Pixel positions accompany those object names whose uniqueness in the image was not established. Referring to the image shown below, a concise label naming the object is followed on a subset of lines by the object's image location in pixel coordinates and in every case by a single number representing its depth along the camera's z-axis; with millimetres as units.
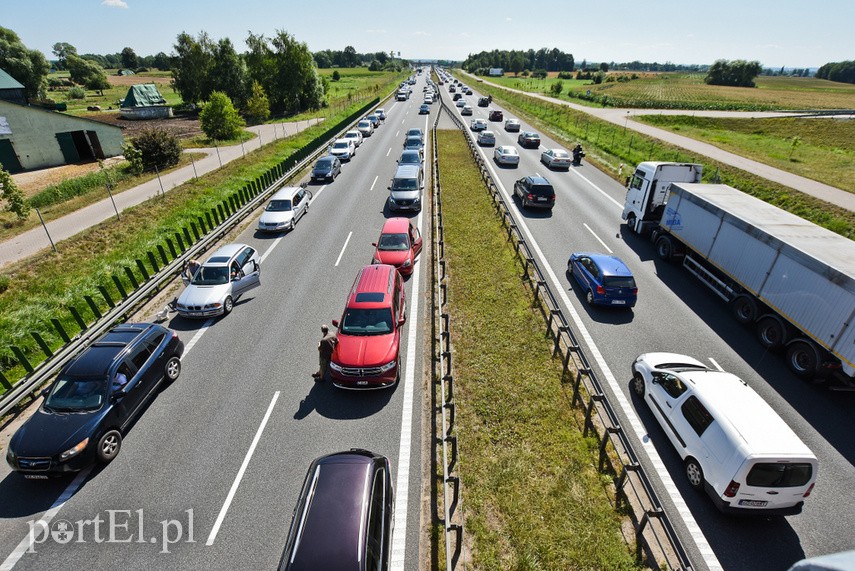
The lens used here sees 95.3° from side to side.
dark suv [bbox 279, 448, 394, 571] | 5738
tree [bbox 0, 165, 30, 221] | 19573
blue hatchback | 13688
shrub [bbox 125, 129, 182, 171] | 31000
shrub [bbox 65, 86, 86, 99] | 84562
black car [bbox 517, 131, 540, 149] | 39219
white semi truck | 10047
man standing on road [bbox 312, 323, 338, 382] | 10281
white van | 6859
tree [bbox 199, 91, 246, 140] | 39938
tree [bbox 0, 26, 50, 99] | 62062
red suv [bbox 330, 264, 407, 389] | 10078
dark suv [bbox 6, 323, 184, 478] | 7895
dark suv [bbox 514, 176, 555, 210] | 22516
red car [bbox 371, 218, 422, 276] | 15720
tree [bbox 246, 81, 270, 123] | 51797
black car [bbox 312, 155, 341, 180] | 29266
